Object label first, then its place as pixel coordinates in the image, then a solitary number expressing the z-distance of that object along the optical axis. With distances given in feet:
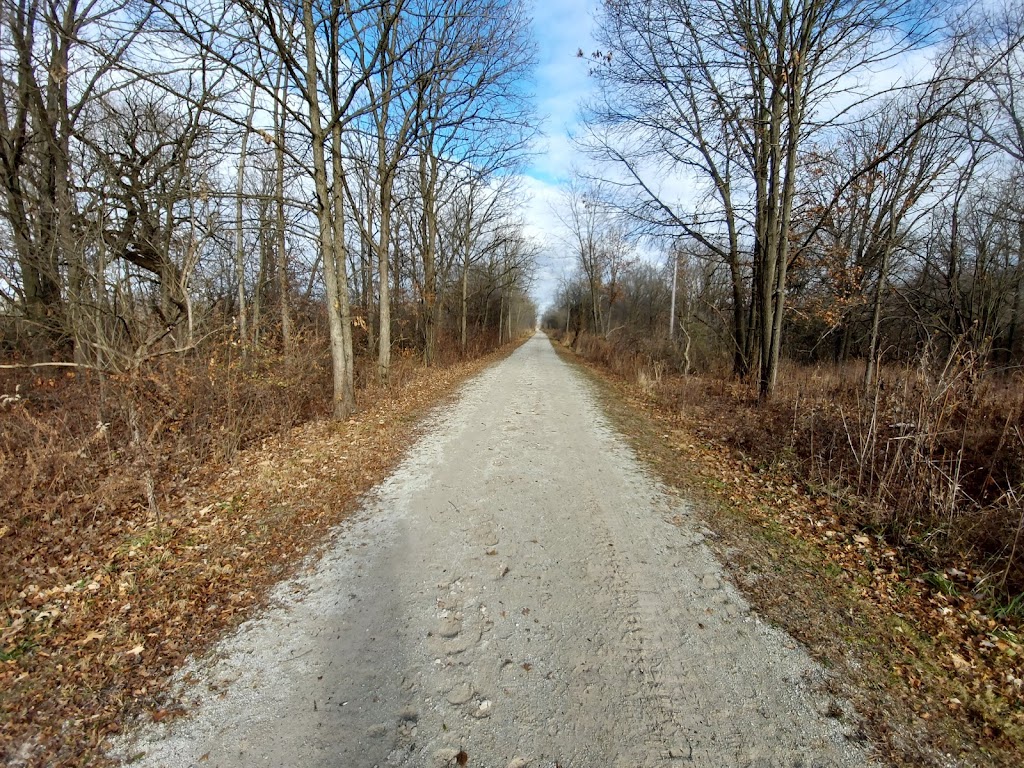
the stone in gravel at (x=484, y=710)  7.45
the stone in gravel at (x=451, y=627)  9.25
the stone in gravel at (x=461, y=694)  7.70
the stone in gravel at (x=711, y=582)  11.05
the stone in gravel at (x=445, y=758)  6.67
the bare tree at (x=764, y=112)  26.66
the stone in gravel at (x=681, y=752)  6.76
